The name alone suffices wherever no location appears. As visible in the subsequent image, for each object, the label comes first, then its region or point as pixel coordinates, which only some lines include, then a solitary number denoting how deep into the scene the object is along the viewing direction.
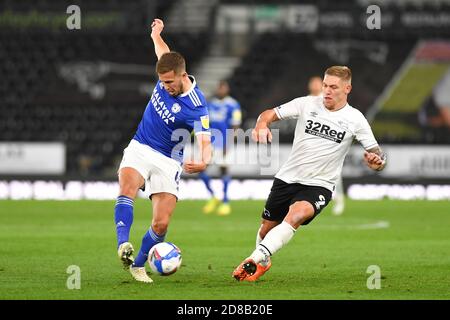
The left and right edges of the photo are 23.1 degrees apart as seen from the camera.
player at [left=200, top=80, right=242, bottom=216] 22.31
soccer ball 10.19
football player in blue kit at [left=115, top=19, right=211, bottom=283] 10.48
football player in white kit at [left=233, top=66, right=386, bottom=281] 10.46
